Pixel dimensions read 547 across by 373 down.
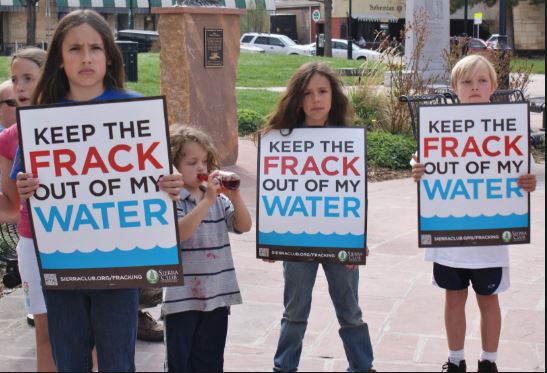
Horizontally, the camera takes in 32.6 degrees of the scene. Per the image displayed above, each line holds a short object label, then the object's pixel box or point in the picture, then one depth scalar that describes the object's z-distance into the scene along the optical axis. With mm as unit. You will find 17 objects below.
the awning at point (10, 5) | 47219
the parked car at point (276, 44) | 46500
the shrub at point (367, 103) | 14828
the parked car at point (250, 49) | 44303
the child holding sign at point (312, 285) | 4371
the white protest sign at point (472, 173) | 4430
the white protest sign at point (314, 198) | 4312
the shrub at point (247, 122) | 14406
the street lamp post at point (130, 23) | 45109
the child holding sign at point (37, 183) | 3531
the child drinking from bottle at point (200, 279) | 3996
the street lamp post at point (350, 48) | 44400
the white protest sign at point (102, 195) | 3605
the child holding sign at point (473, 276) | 4496
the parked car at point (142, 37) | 38688
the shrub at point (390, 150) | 12266
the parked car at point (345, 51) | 46000
